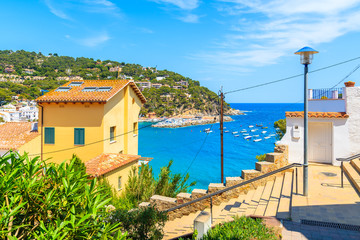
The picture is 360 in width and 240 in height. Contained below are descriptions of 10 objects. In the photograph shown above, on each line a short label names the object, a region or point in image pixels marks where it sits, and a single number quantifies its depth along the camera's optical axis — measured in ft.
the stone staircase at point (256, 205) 21.04
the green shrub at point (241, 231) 14.74
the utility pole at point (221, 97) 57.07
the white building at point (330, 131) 34.12
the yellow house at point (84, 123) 55.72
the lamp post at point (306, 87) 23.04
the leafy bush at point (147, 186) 47.57
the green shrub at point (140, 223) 18.65
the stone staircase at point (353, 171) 24.89
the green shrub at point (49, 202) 10.77
